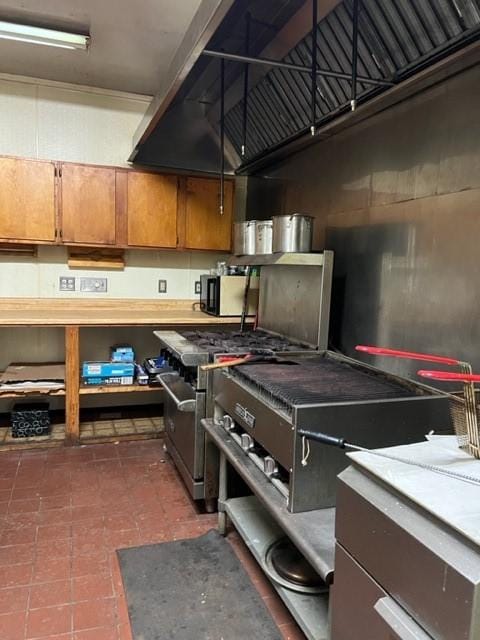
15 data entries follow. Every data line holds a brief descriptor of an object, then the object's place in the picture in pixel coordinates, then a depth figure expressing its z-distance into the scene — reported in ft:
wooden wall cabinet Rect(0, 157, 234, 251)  11.32
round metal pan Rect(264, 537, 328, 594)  5.52
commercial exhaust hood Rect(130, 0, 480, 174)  5.74
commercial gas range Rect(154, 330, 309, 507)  7.92
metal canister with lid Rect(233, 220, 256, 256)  9.83
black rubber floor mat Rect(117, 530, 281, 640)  5.56
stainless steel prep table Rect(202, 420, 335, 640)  4.35
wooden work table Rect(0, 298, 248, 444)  10.68
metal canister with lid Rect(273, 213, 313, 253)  8.35
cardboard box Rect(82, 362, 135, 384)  11.73
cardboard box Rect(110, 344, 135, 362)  12.41
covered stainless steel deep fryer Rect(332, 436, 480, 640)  2.60
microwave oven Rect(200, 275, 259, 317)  11.94
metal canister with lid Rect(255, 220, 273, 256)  9.37
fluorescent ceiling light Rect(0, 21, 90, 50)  8.83
